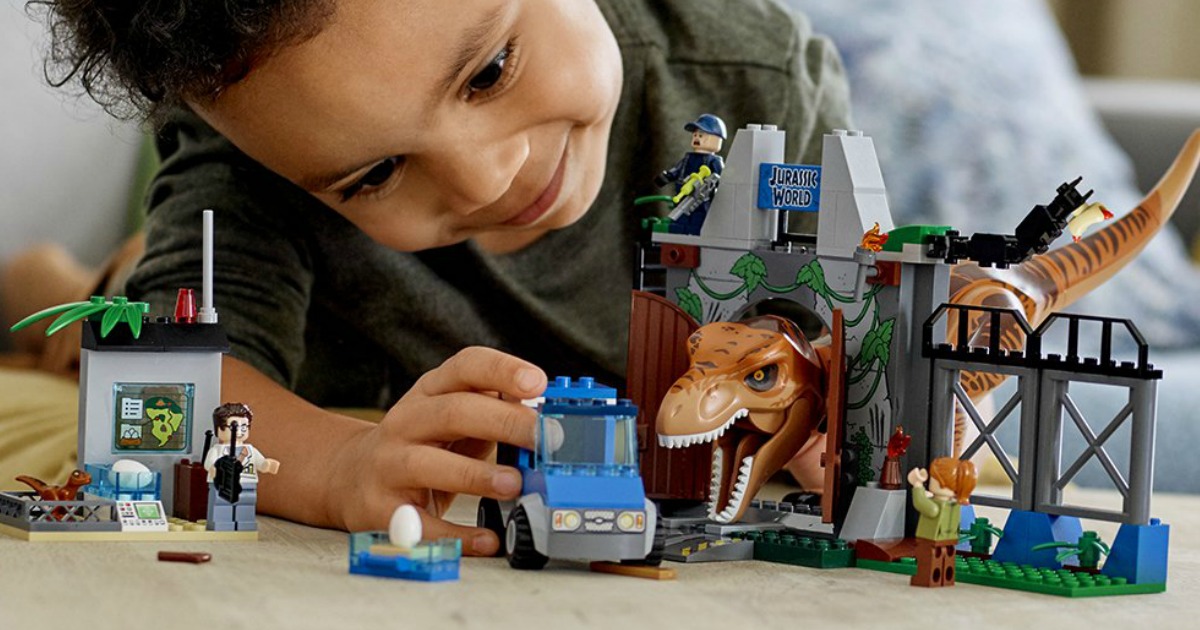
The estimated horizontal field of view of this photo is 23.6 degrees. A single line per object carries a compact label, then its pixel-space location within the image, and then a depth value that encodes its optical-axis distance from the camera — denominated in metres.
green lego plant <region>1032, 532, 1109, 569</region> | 0.90
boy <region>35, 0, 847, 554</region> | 0.97
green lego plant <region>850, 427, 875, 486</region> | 0.92
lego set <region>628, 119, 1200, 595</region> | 0.89
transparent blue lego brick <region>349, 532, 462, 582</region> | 0.86
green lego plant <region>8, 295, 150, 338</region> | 0.94
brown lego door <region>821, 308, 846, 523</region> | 0.92
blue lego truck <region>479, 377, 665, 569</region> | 0.87
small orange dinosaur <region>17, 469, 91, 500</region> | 0.93
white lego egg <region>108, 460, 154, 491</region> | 0.94
